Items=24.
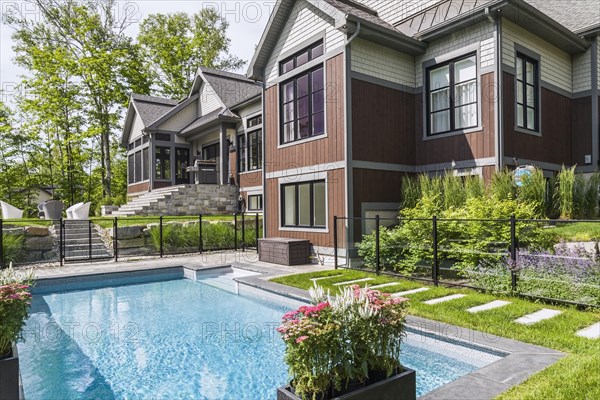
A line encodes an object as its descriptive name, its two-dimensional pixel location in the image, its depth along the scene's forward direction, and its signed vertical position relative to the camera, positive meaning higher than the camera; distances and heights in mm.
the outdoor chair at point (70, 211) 17247 -276
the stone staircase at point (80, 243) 12758 -1288
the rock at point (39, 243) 12219 -1175
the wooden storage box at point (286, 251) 10683 -1321
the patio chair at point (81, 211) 17109 -281
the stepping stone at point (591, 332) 4480 -1535
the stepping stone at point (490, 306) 5680 -1551
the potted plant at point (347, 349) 2682 -1026
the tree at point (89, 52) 26734 +10608
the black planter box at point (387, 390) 2670 -1313
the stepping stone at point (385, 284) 7355 -1565
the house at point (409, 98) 9938 +2819
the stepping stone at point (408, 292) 6695 -1570
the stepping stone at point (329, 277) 8446 -1601
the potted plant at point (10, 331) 3256 -1107
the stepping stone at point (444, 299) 6207 -1568
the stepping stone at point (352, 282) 7784 -1585
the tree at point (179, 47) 33719 +13429
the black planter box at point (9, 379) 3232 -1422
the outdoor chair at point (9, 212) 17547 -293
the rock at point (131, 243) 13330 -1304
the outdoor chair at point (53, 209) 16844 -172
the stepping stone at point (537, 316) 5098 -1543
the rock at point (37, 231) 12258 -794
